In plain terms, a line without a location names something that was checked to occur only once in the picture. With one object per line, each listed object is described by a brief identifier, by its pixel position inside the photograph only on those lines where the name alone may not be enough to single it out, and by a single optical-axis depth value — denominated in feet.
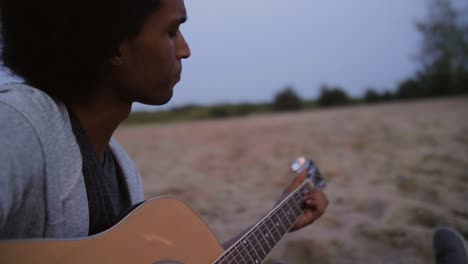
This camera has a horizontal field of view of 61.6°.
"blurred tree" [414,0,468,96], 71.90
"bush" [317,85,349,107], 69.00
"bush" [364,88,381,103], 71.07
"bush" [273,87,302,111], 66.13
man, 2.79
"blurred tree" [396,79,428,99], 72.59
